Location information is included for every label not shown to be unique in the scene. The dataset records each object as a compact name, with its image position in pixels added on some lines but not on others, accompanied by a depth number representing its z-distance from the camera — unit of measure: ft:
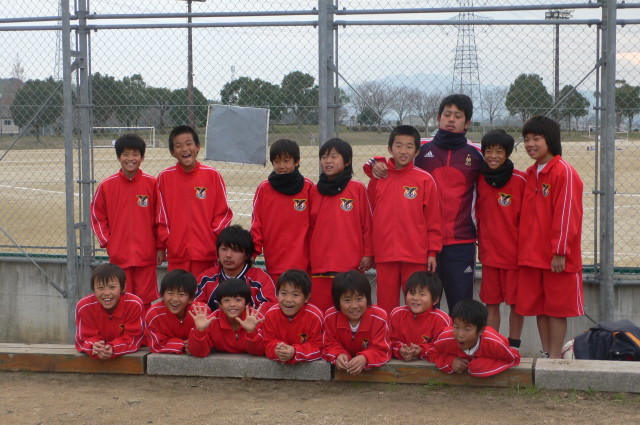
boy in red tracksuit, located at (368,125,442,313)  17.03
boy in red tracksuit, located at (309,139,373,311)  17.46
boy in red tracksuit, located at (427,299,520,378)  14.80
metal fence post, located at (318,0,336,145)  19.38
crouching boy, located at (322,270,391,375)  15.52
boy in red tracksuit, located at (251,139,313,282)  17.83
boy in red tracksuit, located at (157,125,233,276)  18.37
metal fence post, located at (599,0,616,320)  18.71
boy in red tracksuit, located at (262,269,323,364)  15.94
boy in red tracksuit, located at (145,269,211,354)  16.44
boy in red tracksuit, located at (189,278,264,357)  15.92
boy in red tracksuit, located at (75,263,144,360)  16.55
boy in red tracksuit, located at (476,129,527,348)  17.17
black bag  15.96
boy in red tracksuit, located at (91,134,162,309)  18.81
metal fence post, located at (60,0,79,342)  20.81
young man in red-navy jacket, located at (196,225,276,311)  17.44
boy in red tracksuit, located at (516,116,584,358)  16.42
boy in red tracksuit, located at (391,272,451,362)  15.74
